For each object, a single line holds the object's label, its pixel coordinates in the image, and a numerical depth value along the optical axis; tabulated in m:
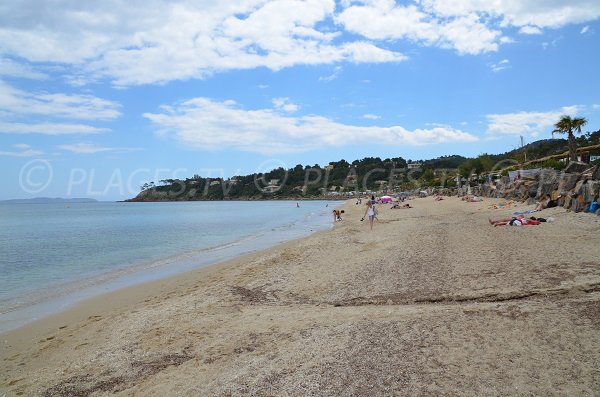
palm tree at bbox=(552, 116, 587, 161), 32.45
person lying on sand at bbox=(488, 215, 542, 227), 15.06
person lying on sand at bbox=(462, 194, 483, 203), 37.49
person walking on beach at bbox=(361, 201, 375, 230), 22.66
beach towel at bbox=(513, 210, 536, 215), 19.39
